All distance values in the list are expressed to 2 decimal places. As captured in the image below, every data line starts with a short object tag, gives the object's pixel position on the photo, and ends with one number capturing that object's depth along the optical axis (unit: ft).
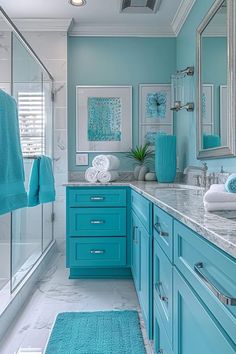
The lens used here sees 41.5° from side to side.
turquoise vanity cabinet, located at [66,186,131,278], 8.31
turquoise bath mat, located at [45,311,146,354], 5.22
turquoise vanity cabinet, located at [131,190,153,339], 4.97
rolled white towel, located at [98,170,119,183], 8.87
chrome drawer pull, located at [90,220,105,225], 8.32
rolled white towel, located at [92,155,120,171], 9.00
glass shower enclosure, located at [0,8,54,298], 7.62
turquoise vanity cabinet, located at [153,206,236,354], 1.96
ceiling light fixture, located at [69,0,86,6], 8.66
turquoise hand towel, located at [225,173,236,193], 3.35
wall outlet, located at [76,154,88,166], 10.34
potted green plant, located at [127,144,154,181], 9.85
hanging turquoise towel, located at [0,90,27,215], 4.86
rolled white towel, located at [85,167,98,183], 8.96
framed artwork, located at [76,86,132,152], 10.28
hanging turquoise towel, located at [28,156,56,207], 7.61
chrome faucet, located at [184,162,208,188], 6.93
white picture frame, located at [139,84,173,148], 10.35
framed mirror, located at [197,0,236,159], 5.66
